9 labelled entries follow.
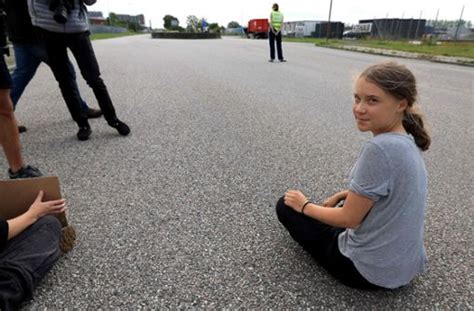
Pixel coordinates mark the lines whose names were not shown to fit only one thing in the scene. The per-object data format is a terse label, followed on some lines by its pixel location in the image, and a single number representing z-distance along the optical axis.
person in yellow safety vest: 11.98
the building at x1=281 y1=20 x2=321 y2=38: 47.50
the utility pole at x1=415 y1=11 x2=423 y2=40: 33.56
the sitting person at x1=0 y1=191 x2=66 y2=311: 1.55
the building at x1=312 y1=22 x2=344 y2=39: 40.94
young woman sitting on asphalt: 1.44
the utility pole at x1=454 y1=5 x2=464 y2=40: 27.94
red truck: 42.91
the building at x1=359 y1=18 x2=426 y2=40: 33.47
